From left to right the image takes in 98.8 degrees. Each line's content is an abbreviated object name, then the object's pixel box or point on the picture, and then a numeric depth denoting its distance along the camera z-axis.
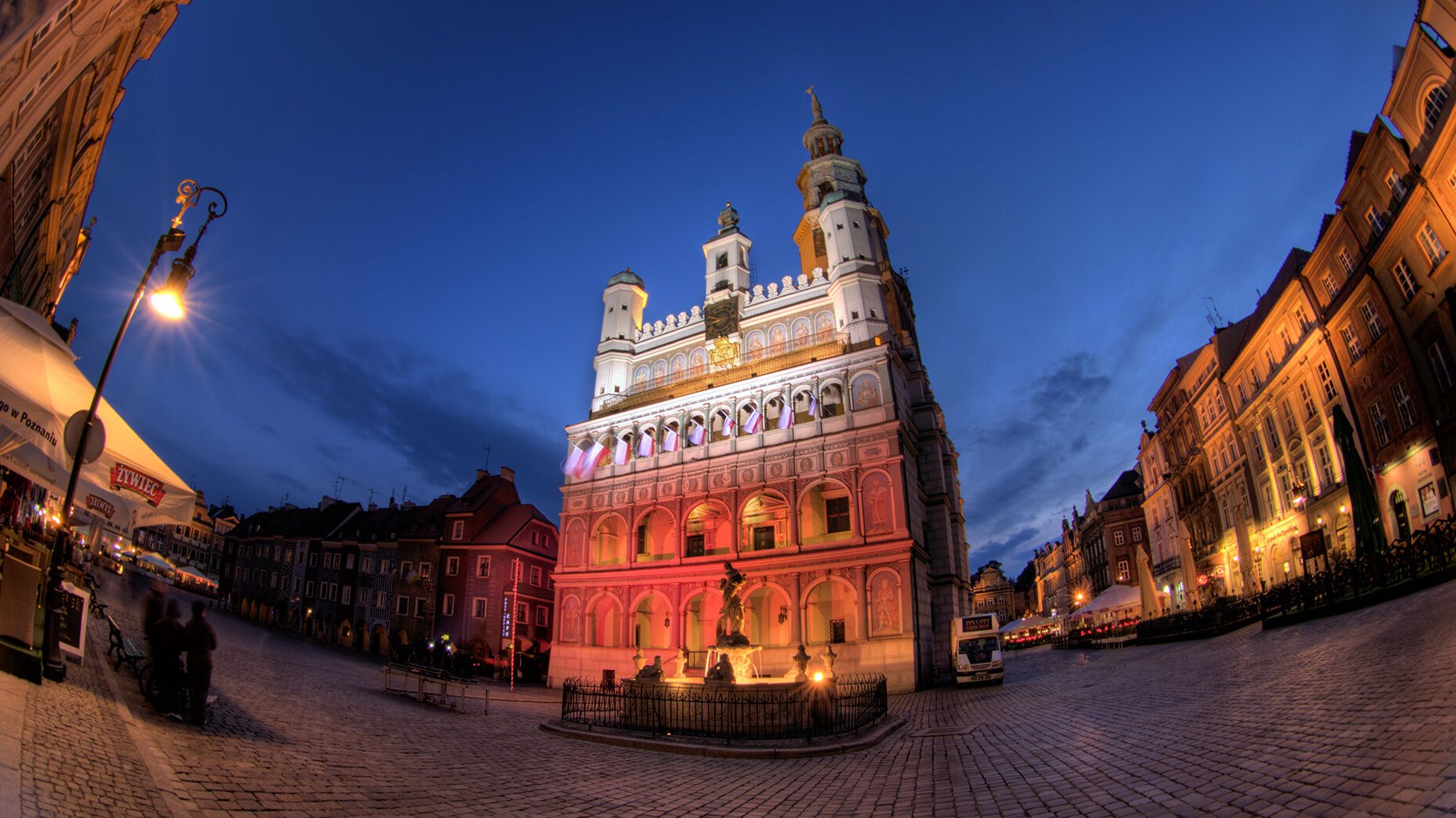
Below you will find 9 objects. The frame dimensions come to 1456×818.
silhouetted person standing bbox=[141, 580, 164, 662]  9.88
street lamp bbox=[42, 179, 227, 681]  8.98
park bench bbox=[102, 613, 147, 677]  11.56
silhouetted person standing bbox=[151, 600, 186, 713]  9.61
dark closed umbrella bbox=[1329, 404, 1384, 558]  22.52
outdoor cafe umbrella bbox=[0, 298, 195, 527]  7.06
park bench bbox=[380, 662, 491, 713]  18.88
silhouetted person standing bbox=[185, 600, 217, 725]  9.62
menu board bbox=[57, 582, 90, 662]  10.62
